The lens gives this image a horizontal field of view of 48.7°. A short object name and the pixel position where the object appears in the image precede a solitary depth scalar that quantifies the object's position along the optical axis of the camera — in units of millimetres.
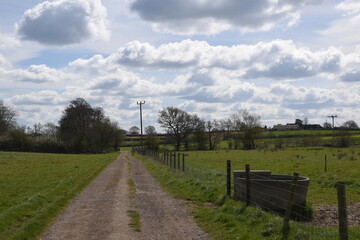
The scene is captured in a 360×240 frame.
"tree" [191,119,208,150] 104312
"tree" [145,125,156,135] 123075
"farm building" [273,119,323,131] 175500
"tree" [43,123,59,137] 125712
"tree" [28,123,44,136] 128025
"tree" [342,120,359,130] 148125
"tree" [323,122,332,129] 161000
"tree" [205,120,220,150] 106875
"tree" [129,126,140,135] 176625
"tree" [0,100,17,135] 90312
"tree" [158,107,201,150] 105500
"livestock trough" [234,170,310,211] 12258
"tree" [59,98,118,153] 98438
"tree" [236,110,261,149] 98188
